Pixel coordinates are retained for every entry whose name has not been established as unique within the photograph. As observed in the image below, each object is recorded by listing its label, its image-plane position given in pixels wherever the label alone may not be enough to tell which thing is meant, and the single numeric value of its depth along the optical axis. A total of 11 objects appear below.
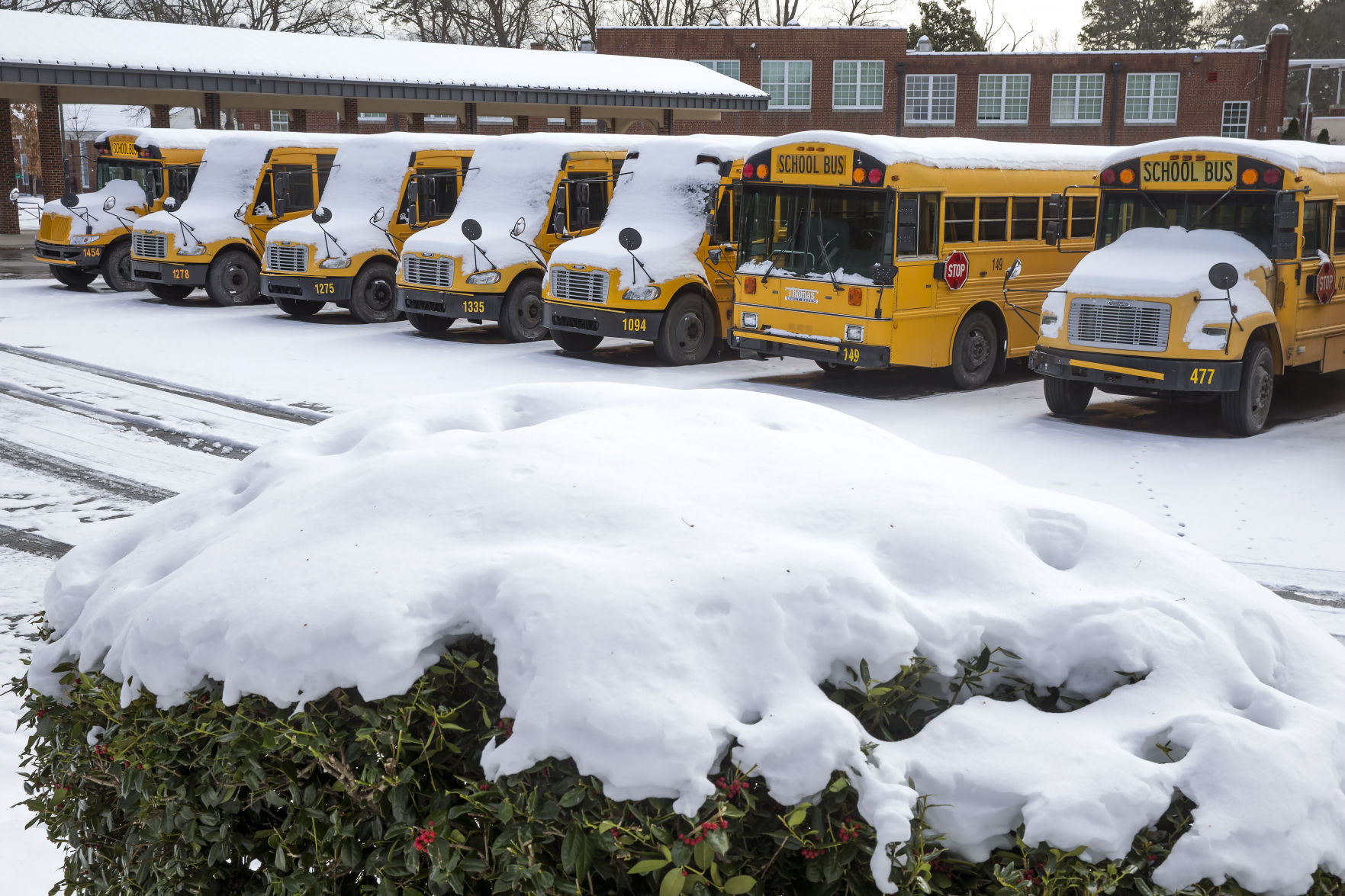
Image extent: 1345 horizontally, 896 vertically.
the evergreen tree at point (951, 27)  64.06
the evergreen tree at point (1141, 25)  72.00
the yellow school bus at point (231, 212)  21.92
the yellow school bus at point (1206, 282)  11.58
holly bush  2.24
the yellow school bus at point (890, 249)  13.46
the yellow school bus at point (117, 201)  23.77
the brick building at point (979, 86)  49.94
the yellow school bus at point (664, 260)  15.81
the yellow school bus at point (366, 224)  20.02
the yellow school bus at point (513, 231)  17.91
